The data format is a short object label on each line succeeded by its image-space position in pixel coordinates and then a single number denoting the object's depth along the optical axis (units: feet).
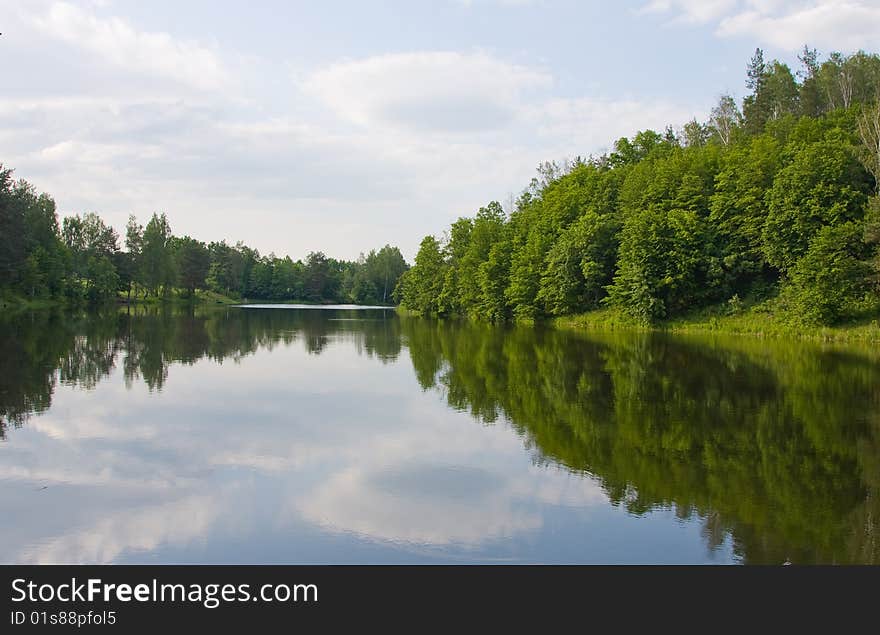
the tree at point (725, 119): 248.52
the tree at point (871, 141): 148.87
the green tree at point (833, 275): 135.54
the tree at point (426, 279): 317.63
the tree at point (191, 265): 419.74
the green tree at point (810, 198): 147.33
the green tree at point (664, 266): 173.88
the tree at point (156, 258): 368.27
